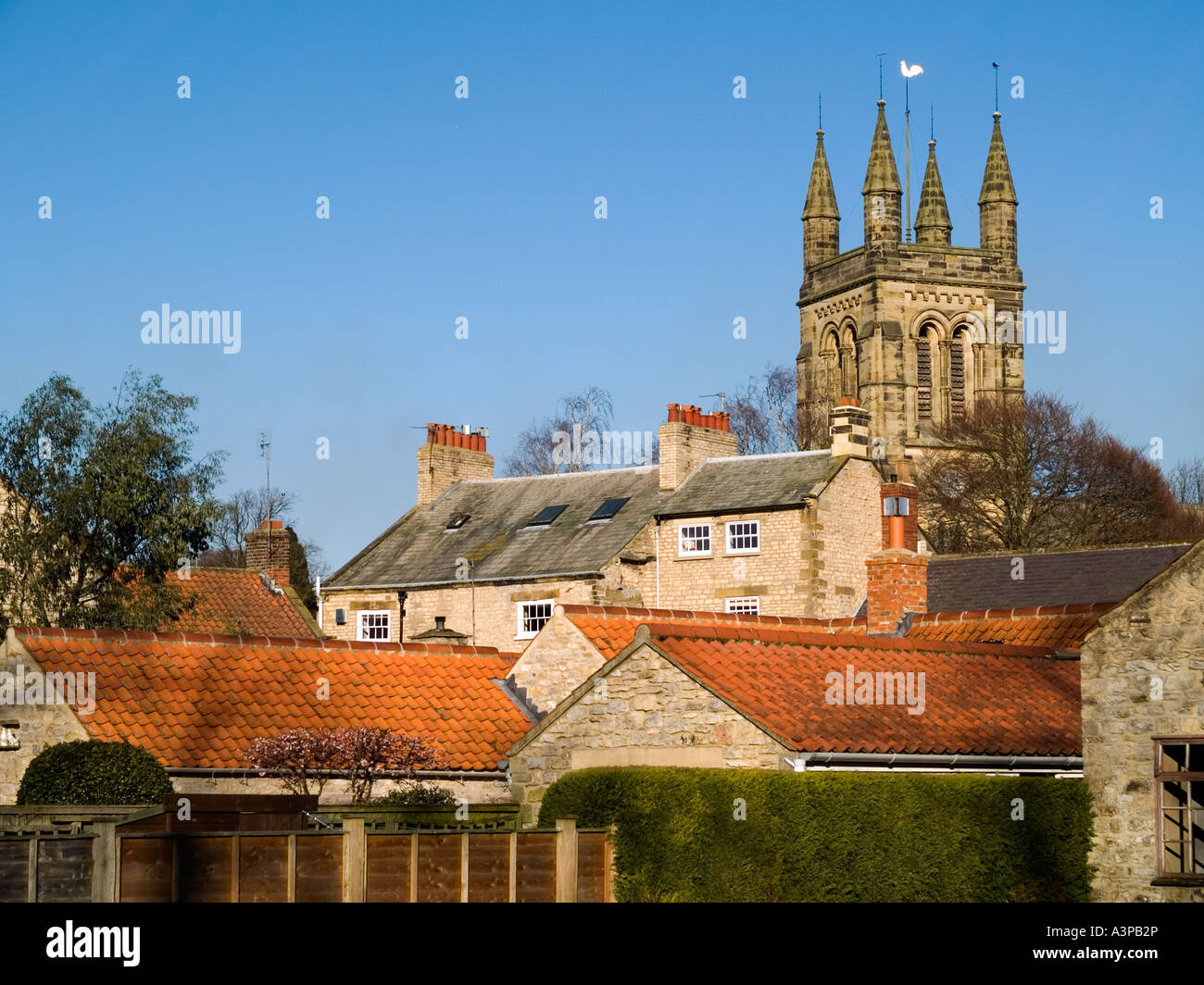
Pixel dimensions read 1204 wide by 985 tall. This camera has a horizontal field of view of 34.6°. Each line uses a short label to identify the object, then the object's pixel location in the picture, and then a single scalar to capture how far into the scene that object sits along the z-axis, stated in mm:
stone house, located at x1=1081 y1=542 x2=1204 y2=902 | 23422
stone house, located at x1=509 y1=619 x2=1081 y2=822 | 24688
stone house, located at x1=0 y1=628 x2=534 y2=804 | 29391
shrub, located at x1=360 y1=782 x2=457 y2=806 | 27781
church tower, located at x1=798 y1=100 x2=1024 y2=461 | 97438
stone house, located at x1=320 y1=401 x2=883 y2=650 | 49594
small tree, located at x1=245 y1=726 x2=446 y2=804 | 29047
